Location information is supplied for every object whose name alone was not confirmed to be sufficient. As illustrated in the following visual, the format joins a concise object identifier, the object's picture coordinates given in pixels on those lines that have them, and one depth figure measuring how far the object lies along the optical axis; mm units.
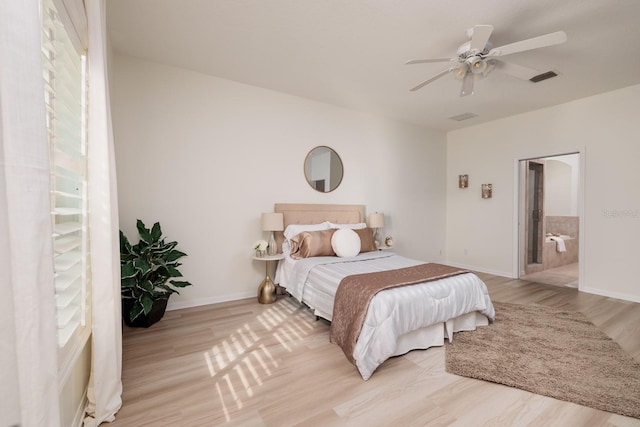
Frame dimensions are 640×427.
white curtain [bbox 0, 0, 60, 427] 593
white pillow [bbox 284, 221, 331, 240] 3674
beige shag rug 1808
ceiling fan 2006
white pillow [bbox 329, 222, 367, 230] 4004
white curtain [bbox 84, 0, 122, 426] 1494
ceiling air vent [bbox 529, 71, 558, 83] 3187
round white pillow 3457
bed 2039
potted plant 2453
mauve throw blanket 2121
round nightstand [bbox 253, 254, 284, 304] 3422
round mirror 4141
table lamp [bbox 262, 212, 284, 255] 3475
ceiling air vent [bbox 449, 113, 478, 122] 4686
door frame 4648
